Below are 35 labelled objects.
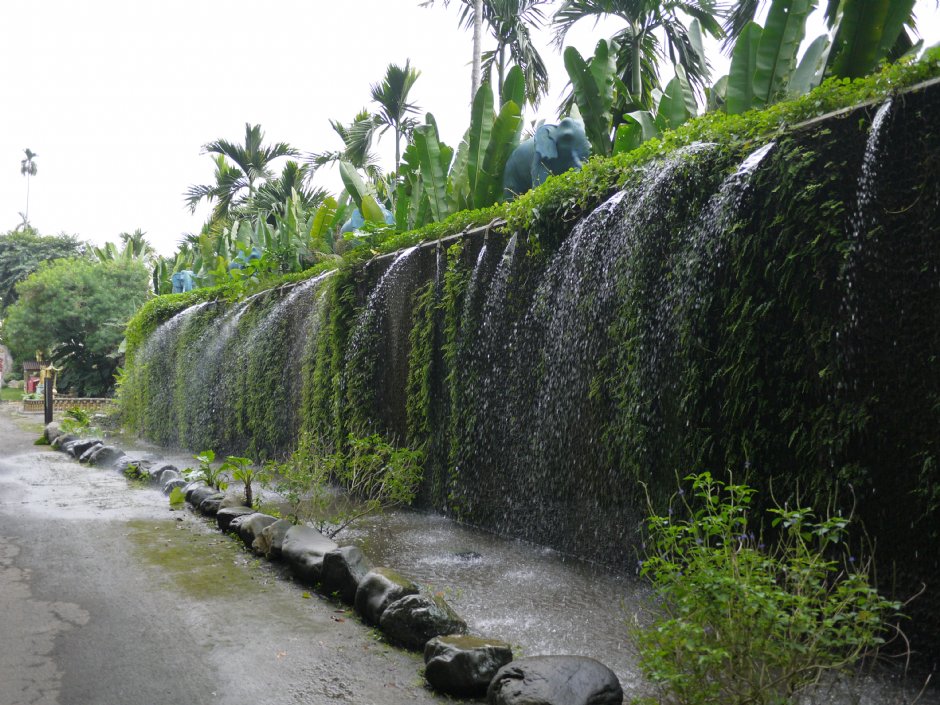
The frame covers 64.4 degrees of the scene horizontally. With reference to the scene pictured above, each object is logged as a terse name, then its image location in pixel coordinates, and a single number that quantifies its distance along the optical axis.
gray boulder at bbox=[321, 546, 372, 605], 4.75
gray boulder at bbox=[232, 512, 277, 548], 6.22
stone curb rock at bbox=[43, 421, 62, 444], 15.22
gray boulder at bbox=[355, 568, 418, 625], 4.29
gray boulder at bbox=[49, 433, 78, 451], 14.26
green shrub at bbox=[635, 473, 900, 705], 2.51
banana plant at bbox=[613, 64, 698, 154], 7.12
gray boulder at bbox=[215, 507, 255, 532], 6.86
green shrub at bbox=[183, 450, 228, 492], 7.96
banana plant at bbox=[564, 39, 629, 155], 7.65
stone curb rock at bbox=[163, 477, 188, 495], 8.96
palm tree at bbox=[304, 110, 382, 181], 21.30
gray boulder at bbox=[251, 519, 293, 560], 5.75
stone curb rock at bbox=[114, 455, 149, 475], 11.17
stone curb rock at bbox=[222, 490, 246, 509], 7.27
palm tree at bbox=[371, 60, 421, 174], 20.64
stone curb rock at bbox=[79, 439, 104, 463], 12.42
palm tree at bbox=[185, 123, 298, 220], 26.12
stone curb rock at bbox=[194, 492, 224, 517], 7.55
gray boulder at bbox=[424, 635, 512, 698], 3.37
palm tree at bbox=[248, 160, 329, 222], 24.91
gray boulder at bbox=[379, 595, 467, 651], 3.96
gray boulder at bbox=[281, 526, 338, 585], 5.14
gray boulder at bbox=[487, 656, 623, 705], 3.03
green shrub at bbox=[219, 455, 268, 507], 6.99
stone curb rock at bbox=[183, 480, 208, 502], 8.41
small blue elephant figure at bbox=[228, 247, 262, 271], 15.73
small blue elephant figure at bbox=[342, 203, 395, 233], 11.91
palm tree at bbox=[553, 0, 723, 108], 14.98
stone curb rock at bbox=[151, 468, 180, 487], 9.85
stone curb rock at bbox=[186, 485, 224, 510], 8.03
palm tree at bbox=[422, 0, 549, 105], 20.28
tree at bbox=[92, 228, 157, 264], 35.08
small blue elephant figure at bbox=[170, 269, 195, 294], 19.83
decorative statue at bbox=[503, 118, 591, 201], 7.79
